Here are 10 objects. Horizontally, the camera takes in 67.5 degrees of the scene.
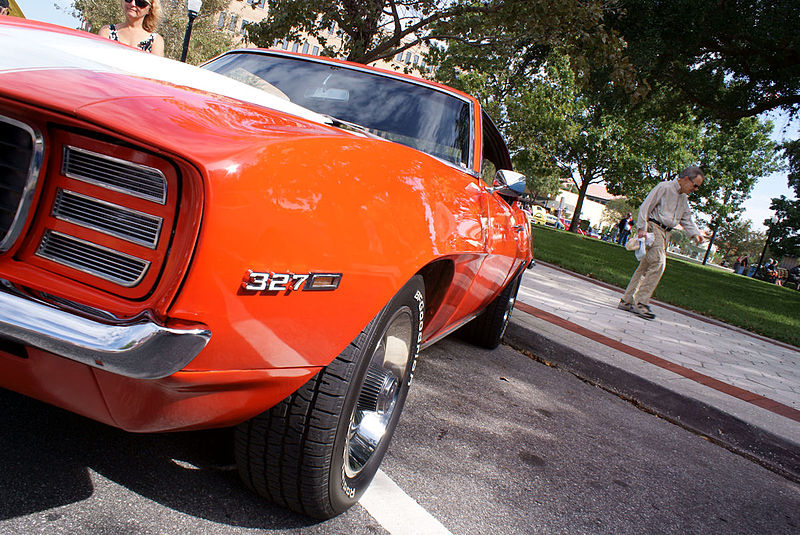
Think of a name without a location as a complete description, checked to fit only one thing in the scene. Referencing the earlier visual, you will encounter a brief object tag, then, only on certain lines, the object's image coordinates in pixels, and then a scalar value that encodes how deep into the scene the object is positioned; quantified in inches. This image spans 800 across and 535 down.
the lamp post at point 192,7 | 541.3
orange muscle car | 46.6
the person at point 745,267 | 1867.4
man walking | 254.4
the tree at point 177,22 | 1177.4
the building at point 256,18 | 2623.0
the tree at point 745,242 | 2965.1
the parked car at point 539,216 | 1873.9
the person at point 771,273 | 1604.3
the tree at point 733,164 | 1392.7
